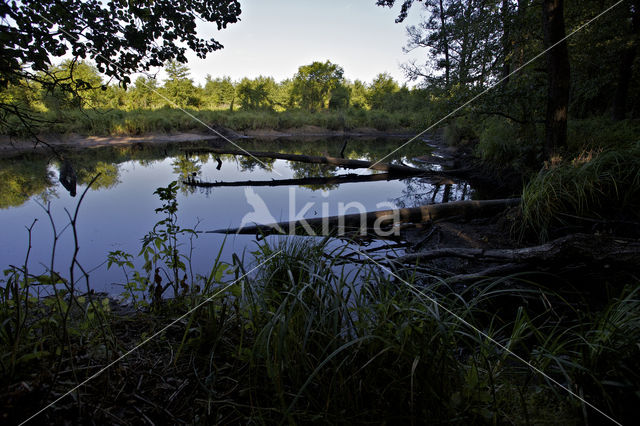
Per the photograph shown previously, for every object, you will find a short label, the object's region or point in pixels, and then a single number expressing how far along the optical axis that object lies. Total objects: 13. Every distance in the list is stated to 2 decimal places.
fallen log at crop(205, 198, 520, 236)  4.21
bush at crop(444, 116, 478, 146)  12.76
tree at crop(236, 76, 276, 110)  35.81
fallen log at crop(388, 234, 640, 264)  2.28
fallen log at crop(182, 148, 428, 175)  8.81
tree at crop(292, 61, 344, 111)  45.75
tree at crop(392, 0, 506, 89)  6.86
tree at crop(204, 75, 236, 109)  36.38
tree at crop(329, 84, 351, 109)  46.47
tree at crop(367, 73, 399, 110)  48.03
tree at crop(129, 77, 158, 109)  23.12
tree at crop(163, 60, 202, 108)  25.86
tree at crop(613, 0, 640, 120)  6.68
